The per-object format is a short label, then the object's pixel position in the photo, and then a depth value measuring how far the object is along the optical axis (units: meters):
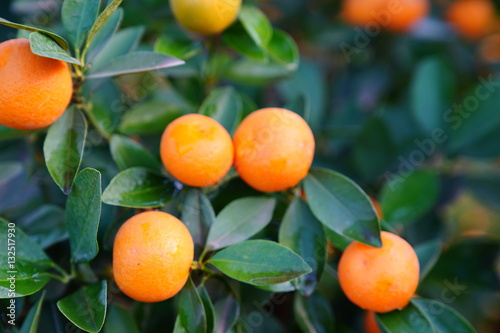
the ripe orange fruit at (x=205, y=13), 0.43
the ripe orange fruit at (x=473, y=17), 0.61
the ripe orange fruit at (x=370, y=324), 0.46
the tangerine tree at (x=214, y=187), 0.39
